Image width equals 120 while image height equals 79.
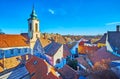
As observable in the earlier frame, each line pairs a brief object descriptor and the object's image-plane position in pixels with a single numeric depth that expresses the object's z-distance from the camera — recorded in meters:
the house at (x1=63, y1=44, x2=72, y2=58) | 14.04
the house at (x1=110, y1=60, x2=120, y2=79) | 6.49
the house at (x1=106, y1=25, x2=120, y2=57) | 14.01
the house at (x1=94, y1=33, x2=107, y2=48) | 16.15
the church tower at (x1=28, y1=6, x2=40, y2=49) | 17.38
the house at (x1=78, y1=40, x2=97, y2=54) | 15.03
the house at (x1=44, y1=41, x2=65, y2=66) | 12.60
